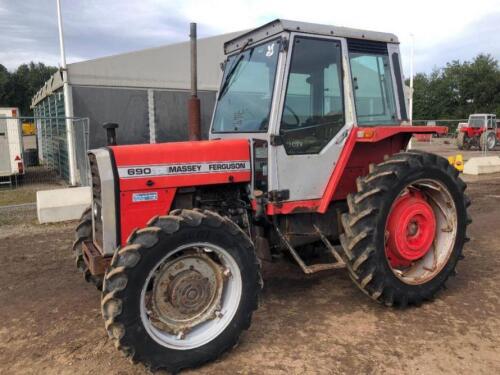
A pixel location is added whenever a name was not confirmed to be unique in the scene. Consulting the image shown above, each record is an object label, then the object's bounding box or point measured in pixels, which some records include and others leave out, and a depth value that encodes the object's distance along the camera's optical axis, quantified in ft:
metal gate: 37.63
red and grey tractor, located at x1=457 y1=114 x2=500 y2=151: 89.81
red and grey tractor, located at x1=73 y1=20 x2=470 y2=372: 10.01
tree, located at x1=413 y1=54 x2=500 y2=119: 160.35
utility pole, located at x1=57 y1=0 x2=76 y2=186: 39.11
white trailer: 40.93
